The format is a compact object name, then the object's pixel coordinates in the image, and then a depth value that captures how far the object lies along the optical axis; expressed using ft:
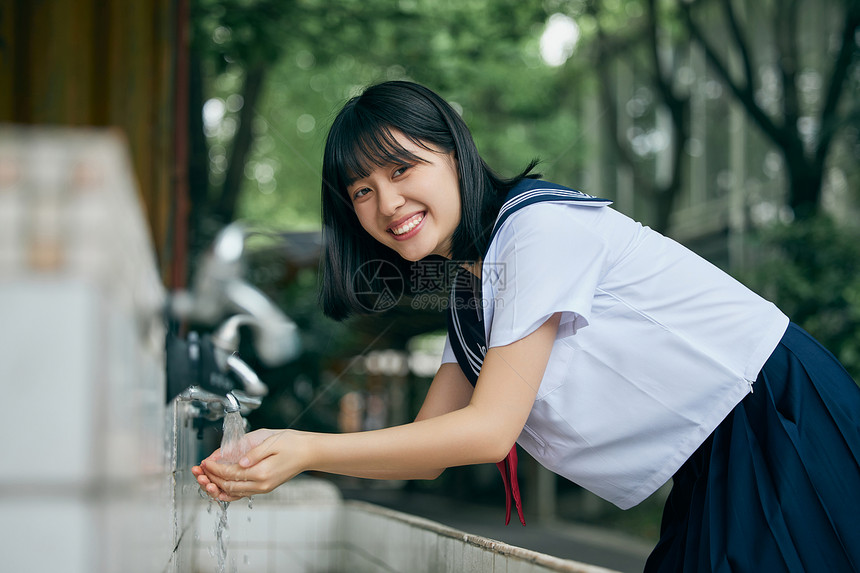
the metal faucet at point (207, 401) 4.94
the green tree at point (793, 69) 15.12
